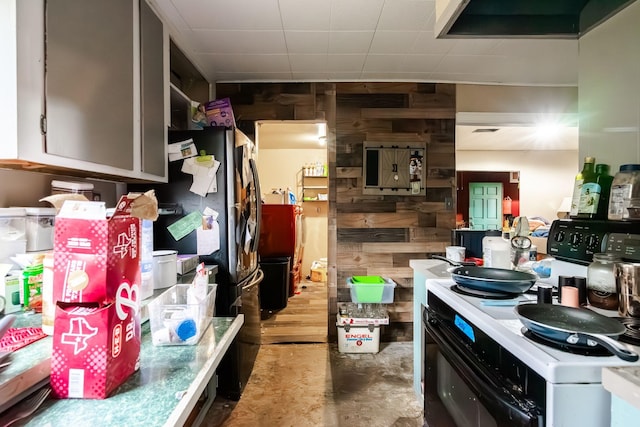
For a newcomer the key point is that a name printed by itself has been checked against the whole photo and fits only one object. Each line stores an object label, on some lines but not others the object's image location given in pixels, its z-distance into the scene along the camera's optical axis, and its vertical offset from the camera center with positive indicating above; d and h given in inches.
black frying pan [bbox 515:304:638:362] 28.8 -11.1
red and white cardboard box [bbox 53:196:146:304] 26.3 -3.6
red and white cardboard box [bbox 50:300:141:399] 25.7 -11.0
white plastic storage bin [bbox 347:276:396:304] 112.1 -27.6
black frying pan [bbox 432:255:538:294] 47.3 -10.2
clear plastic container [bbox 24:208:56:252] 52.9 -3.1
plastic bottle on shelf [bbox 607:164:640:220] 48.9 +3.5
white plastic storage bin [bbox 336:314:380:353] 112.4 -43.1
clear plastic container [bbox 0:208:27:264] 49.4 -3.6
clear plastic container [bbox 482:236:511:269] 66.1 -8.1
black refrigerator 82.0 -1.1
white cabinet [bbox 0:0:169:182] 40.0 +18.9
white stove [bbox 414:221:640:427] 28.5 -16.0
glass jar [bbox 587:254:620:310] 43.5 -9.4
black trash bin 156.0 -35.1
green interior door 262.5 +6.6
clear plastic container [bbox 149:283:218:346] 37.7 -13.0
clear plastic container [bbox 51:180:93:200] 61.3 +4.3
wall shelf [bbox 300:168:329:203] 227.1 +16.6
